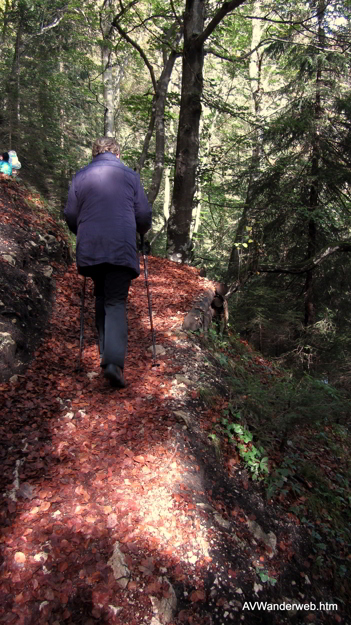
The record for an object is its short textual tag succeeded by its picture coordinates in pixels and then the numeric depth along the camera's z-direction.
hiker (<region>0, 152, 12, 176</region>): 8.76
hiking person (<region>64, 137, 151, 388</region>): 3.41
